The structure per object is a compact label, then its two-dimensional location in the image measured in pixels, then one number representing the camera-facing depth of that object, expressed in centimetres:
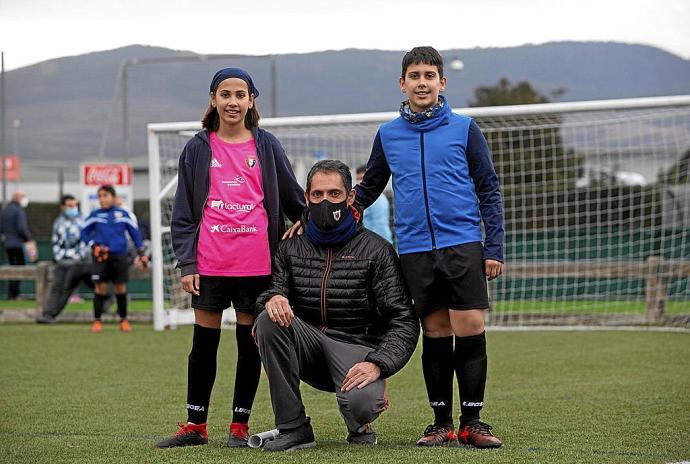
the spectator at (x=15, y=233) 2070
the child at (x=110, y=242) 1372
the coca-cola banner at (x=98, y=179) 1873
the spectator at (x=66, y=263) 1548
